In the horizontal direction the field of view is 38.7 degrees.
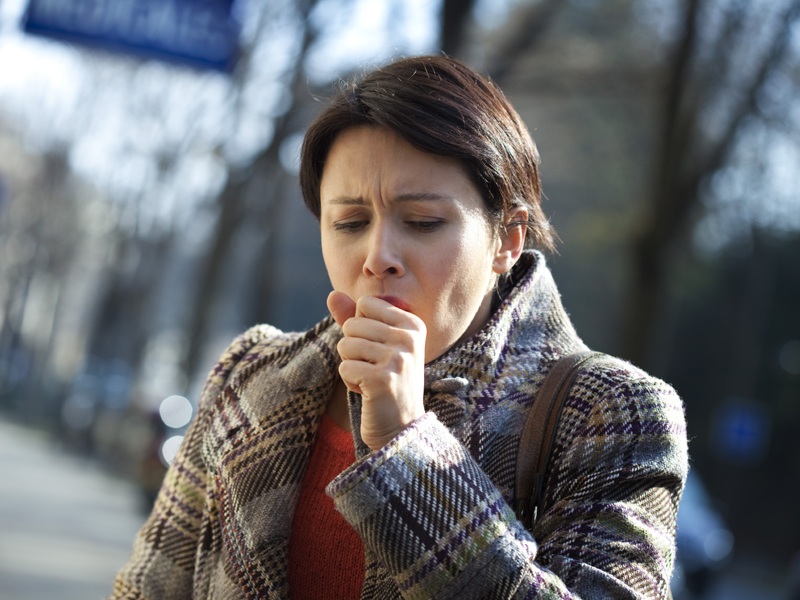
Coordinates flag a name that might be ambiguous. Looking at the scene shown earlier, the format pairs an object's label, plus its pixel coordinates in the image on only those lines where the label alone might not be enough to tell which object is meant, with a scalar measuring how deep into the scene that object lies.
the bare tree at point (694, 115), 10.45
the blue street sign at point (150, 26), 5.60
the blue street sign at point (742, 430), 22.94
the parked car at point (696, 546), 12.98
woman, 1.79
